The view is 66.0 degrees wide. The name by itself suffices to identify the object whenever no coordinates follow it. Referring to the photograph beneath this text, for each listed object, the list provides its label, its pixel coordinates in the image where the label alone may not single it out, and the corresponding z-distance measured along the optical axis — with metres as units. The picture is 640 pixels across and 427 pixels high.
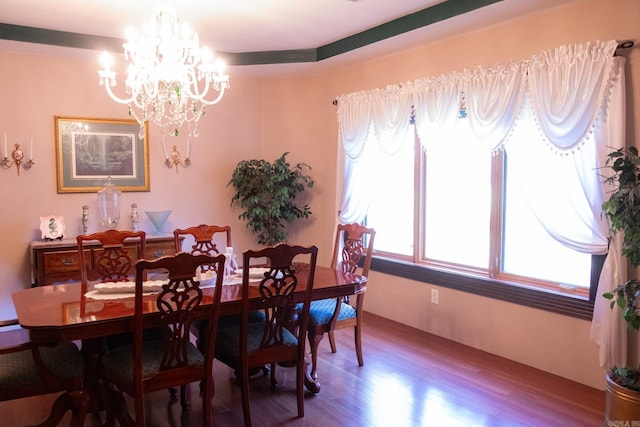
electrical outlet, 4.22
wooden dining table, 2.18
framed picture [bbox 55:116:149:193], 4.62
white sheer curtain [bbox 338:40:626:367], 2.95
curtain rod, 2.90
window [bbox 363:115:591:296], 3.53
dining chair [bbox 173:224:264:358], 3.11
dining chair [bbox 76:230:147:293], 3.26
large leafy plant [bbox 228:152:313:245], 5.10
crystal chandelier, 3.03
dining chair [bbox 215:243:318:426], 2.61
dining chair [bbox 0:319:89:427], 2.27
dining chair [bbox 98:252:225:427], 2.27
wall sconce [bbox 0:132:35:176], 4.37
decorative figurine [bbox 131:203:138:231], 4.87
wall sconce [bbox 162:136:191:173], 5.12
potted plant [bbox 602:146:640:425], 2.47
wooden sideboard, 4.15
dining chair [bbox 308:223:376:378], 3.23
